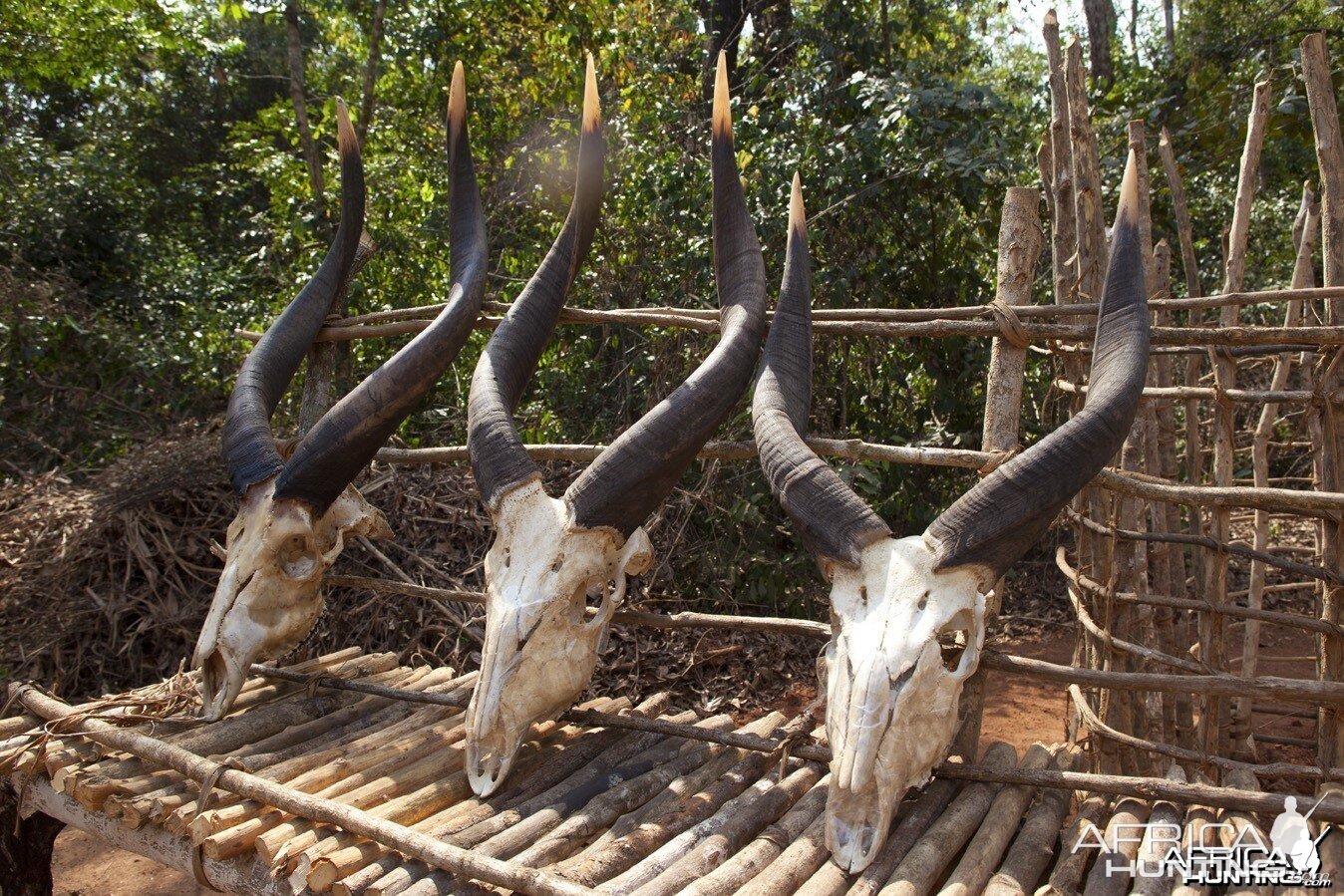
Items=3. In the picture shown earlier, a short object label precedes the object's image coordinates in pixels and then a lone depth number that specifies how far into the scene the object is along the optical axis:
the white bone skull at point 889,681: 2.38
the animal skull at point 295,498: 3.54
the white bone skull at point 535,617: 2.93
